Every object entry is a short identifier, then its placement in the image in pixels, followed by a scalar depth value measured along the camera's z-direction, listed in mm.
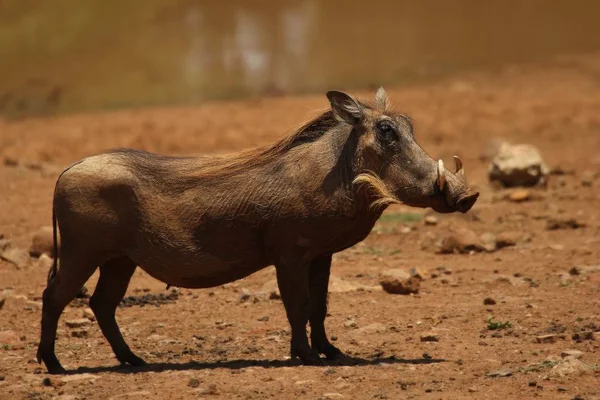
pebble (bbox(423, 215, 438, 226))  26437
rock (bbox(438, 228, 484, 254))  24109
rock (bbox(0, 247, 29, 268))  23484
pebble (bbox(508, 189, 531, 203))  29031
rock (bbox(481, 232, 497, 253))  24203
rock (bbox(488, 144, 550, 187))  30109
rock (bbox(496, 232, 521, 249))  24500
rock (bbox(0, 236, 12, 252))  24027
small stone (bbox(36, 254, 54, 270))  23312
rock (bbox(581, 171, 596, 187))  30937
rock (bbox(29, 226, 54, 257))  24109
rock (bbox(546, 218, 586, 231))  26312
